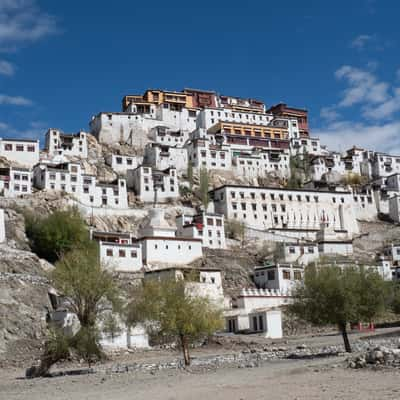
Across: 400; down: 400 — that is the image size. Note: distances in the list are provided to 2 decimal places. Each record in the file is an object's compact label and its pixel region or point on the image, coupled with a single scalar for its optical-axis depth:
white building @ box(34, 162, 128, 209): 74.31
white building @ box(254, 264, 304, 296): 62.81
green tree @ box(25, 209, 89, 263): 58.78
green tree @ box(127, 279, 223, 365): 34.09
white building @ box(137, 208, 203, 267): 63.56
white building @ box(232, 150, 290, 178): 95.88
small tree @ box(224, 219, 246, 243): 77.25
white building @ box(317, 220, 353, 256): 76.00
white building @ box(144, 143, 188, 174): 90.44
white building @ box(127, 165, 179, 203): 81.38
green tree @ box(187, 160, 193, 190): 87.38
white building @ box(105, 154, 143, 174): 87.19
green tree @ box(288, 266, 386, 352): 33.28
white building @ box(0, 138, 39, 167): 80.00
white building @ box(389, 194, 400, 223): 95.44
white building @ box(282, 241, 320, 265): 70.62
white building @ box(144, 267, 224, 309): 55.50
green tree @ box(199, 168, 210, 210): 82.21
